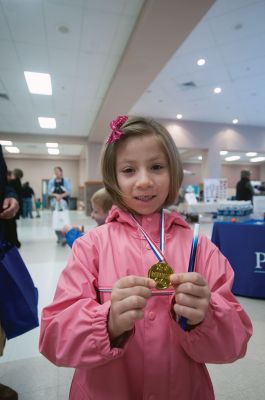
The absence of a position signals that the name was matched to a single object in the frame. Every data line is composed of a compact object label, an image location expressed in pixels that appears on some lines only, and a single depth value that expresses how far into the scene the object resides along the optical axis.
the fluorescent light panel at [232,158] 16.77
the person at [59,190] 5.28
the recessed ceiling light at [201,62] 5.18
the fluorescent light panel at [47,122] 8.66
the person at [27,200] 10.06
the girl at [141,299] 0.51
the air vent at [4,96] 6.43
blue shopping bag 1.07
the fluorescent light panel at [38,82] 5.32
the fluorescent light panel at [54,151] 15.17
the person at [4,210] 1.16
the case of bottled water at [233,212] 3.14
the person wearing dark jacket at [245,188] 5.77
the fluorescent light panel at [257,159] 17.21
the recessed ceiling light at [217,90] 6.69
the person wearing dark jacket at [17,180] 5.26
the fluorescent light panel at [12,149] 14.27
